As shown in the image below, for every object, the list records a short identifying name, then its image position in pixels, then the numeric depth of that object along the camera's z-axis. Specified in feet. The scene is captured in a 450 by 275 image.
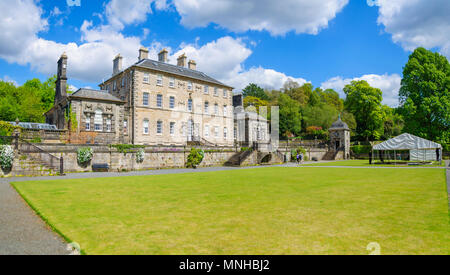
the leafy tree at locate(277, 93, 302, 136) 193.26
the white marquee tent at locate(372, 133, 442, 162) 93.15
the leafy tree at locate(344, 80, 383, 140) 172.04
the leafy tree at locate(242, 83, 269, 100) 237.25
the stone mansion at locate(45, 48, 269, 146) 94.38
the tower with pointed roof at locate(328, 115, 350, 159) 153.48
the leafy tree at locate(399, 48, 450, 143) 120.57
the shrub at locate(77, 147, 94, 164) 71.87
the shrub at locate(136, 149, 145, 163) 82.94
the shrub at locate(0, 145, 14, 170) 56.75
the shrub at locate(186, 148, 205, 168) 93.46
